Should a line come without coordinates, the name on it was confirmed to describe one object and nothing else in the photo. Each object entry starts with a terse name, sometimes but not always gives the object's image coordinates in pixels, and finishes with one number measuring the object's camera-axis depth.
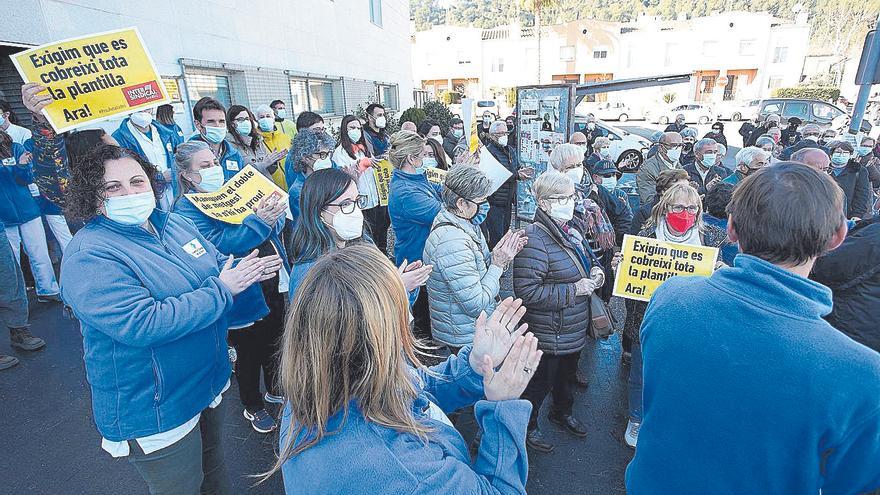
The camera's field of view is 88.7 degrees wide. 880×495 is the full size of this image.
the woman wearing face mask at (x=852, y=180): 5.30
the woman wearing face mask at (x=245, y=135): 5.36
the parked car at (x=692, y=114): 27.78
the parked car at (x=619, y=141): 13.86
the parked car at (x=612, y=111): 34.34
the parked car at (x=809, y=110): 19.28
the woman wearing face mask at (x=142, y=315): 1.68
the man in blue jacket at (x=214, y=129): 4.52
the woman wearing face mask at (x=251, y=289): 2.78
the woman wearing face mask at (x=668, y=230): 3.01
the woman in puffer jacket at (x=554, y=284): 2.75
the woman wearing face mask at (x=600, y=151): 6.63
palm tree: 38.44
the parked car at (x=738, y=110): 26.19
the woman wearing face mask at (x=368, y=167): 5.72
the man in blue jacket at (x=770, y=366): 1.14
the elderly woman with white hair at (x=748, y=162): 4.61
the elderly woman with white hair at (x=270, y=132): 6.23
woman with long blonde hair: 0.97
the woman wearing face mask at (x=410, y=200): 3.62
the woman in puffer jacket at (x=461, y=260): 2.63
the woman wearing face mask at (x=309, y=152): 4.24
